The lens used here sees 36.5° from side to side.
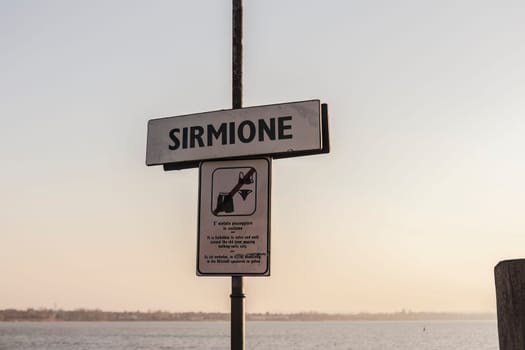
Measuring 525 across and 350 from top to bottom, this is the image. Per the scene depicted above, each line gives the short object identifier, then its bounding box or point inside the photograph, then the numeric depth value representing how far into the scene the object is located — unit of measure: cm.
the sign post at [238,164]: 454
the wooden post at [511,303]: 237
